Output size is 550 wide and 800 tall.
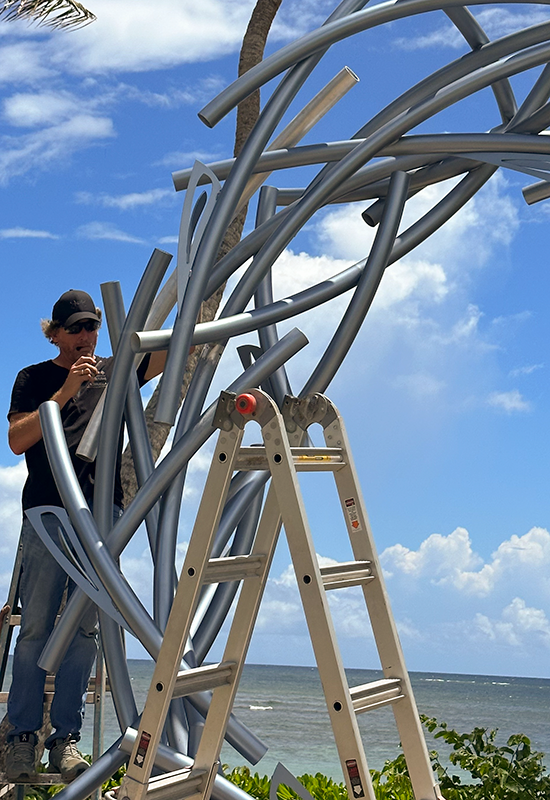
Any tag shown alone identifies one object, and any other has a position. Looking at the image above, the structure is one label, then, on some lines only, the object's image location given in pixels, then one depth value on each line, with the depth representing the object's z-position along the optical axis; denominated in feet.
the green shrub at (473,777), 16.58
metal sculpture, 11.59
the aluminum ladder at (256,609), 9.25
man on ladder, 12.50
